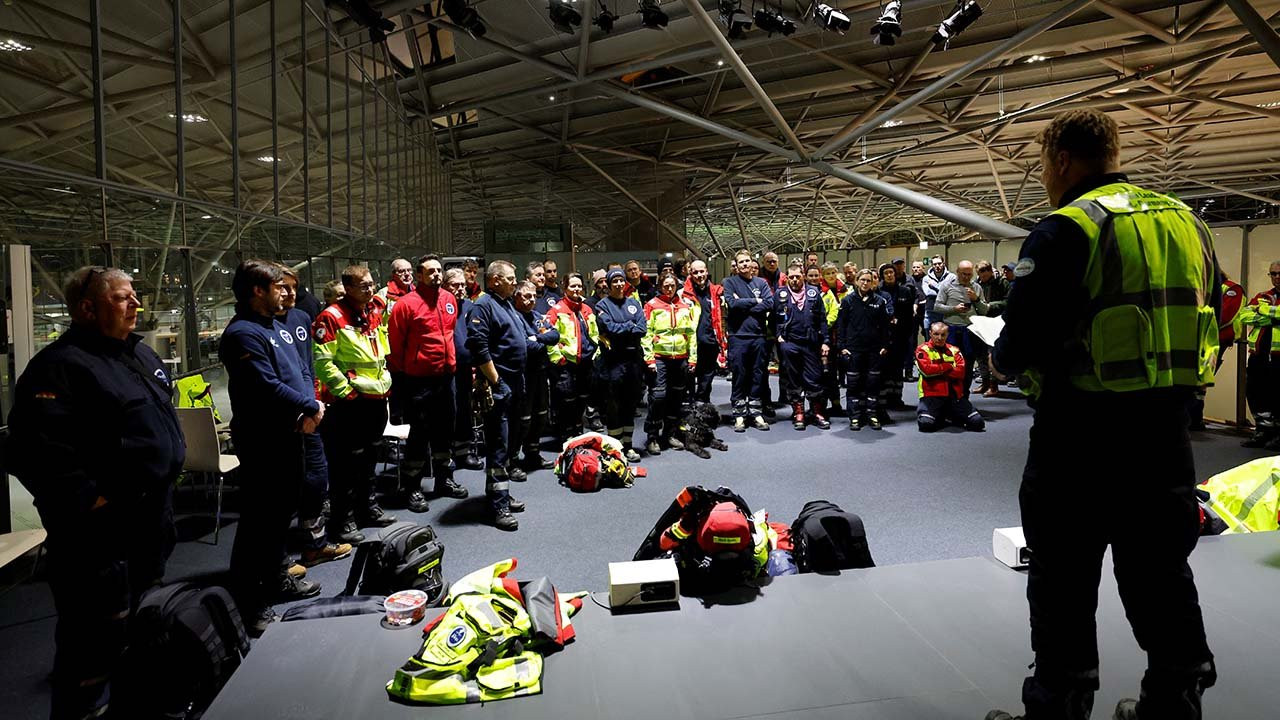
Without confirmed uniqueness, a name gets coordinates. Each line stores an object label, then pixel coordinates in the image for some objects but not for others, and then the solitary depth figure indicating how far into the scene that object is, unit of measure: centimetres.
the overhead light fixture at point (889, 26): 735
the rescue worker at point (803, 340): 745
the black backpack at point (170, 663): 238
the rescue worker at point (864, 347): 733
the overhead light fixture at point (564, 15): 804
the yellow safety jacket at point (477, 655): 227
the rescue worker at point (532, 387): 529
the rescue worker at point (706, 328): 703
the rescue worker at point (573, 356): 622
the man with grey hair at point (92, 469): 217
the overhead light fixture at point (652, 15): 763
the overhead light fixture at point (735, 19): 797
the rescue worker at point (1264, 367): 607
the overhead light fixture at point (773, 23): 805
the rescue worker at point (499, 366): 454
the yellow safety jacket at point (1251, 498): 371
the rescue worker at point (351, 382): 402
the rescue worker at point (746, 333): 712
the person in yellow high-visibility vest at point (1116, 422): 162
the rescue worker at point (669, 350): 634
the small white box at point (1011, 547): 319
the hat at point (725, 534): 299
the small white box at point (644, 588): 289
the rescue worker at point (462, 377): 492
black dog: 650
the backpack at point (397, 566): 311
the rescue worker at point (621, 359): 612
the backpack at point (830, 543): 326
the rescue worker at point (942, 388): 727
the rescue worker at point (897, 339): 819
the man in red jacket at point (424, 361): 459
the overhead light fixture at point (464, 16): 767
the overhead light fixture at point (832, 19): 761
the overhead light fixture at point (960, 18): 762
